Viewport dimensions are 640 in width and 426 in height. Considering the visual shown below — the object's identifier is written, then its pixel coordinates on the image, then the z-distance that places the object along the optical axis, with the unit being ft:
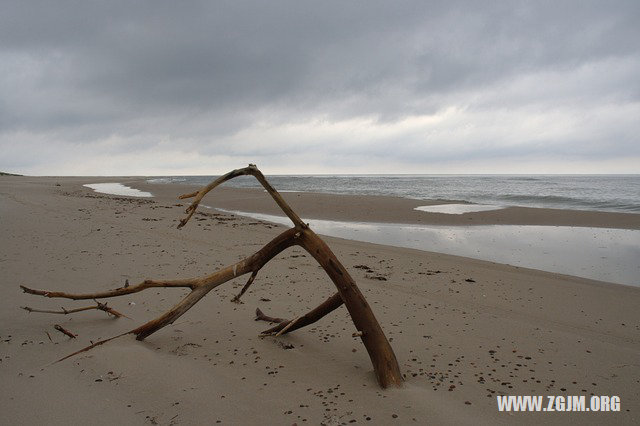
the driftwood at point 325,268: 11.49
